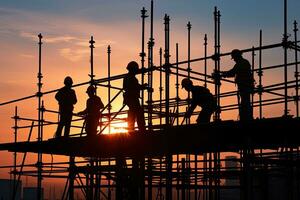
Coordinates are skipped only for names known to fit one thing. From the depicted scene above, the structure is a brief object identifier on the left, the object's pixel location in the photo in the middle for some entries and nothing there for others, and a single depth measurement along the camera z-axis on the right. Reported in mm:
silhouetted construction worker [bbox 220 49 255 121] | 13391
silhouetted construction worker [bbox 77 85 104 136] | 17016
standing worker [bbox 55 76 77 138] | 17953
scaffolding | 12773
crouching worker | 15438
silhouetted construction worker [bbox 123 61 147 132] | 15312
